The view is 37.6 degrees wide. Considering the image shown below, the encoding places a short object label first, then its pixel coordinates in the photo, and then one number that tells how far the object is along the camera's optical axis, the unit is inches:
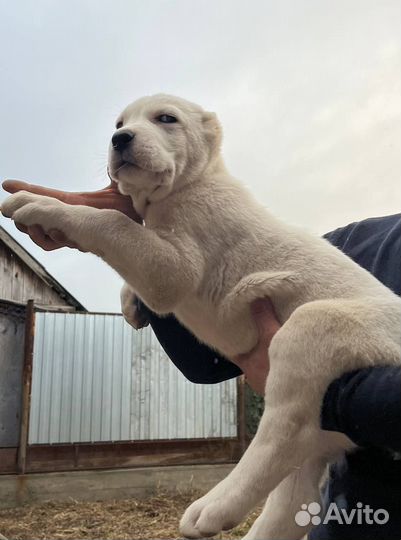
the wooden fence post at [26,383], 227.8
